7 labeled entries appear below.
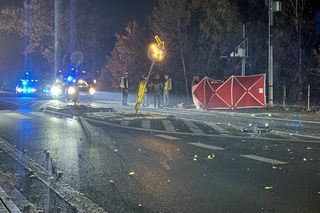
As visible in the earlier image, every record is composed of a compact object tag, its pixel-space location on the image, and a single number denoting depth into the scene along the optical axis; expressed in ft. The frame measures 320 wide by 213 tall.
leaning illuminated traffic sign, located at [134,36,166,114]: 63.57
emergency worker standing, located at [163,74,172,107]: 95.30
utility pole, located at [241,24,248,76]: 93.51
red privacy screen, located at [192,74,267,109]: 83.42
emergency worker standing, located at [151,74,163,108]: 93.09
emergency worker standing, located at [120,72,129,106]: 95.91
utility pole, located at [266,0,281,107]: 86.22
